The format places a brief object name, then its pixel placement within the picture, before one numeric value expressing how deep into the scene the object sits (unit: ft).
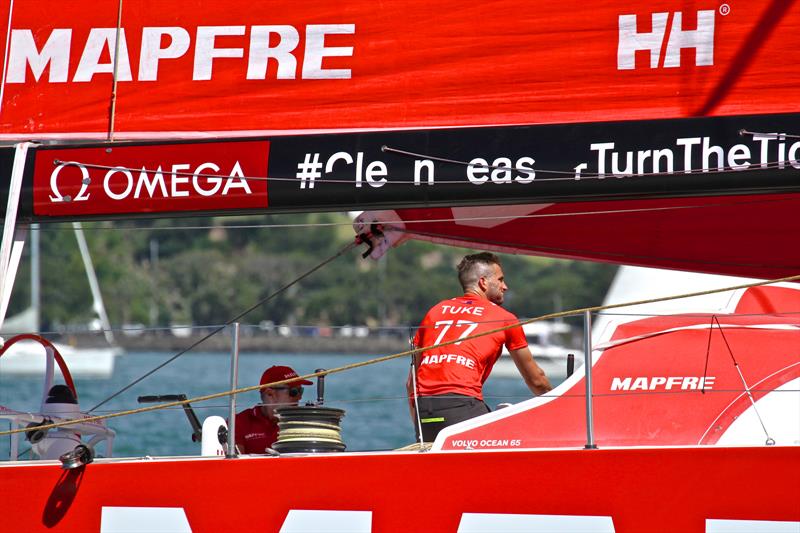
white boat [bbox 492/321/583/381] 258.78
